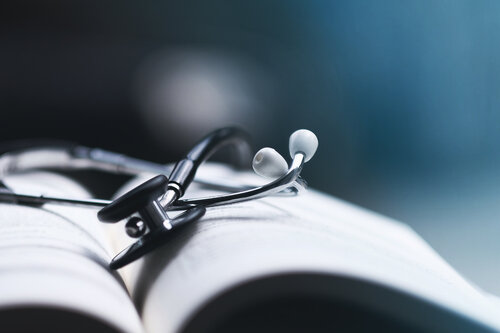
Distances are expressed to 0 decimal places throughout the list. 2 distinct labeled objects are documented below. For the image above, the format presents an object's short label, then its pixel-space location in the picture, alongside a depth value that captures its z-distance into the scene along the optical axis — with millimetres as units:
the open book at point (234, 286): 346
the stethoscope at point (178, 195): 430
